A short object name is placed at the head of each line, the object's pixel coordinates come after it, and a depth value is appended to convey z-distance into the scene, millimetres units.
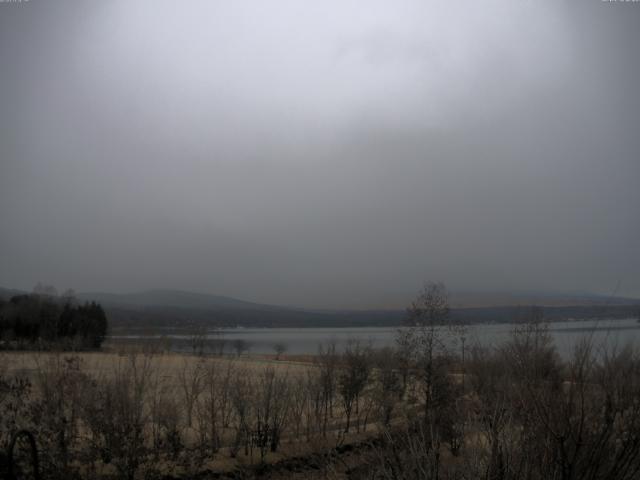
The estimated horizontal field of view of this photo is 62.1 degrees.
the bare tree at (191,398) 17816
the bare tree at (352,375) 24266
